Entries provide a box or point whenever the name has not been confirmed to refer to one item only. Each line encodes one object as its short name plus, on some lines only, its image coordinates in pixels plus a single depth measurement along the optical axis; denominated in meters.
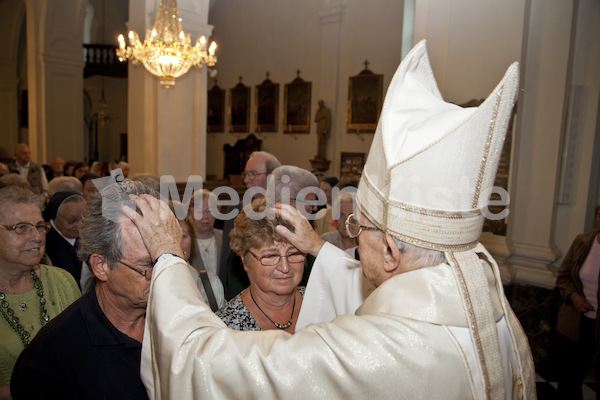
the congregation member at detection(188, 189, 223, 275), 3.67
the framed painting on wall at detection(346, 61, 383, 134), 10.73
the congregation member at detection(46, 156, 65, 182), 8.55
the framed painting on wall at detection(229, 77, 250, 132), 13.77
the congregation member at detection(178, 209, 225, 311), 2.68
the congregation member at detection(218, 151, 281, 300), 2.98
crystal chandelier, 6.22
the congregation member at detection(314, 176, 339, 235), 5.32
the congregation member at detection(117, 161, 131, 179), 8.05
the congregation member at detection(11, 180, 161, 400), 1.59
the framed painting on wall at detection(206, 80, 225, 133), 14.43
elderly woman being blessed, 2.20
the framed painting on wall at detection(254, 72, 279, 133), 13.03
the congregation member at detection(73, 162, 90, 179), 8.33
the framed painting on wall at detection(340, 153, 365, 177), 11.00
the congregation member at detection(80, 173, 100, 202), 4.75
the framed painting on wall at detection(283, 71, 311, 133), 12.20
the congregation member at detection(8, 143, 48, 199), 7.48
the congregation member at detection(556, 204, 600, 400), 3.88
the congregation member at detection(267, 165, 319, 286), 3.54
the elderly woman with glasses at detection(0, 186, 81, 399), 2.11
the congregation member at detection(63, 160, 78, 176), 8.68
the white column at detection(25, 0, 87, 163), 10.91
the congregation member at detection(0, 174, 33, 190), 3.78
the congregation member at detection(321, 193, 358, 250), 3.89
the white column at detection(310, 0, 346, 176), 11.44
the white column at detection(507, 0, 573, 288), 4.41
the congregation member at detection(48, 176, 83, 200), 4.87
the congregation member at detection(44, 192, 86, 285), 3.38
